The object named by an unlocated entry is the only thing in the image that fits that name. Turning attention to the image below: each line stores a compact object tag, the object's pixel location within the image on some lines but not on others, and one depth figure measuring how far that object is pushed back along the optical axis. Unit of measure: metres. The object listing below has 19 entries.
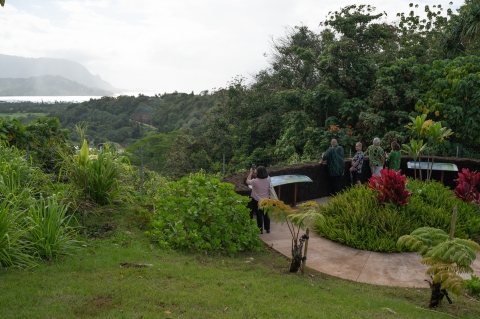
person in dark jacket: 11.70
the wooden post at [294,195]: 11.37
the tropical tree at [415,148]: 12.14
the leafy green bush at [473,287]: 6.39
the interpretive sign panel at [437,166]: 12.64
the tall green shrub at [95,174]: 7.98
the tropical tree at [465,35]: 18.48
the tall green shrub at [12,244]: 5.49
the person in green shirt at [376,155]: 11.86
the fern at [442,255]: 4.86
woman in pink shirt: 8.38
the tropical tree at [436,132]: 12.82
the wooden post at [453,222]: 5.29
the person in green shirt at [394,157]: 11.84
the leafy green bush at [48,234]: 5.89
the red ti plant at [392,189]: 9.07
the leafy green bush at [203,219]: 7.16
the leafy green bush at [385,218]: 8.48
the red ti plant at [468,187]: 10.25
